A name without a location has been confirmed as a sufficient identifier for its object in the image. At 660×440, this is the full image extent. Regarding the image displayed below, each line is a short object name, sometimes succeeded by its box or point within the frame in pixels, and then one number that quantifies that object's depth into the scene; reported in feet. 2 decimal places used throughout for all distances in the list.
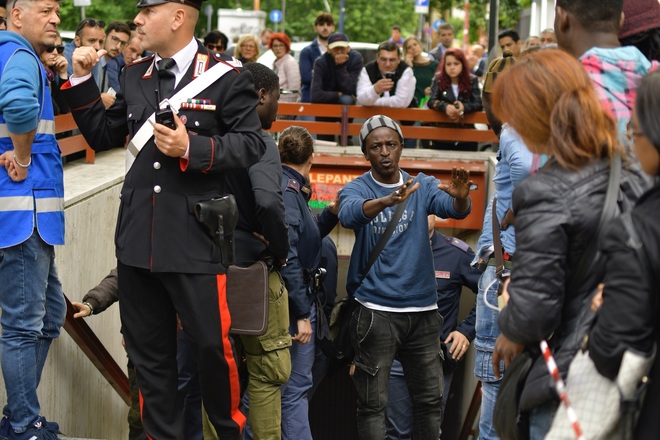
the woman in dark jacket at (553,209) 10.12
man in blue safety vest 15.84
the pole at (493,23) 50.52
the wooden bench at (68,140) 24.21
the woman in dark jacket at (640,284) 9.35
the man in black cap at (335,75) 39.04
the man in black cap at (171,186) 14.23
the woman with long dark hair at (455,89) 36.29
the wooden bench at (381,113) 36.91
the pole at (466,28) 108.27
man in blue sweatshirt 19.42
